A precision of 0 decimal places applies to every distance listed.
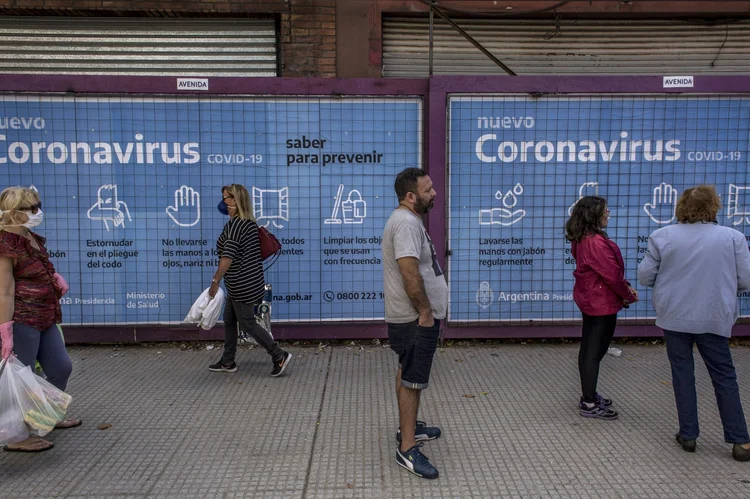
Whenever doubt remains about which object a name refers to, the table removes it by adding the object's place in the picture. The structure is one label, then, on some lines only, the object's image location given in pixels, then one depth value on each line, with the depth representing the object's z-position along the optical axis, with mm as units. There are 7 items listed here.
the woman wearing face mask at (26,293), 3648
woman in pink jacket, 4191
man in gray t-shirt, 3420
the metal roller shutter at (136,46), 7555
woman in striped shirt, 5090
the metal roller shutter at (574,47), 7730
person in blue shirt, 3703
